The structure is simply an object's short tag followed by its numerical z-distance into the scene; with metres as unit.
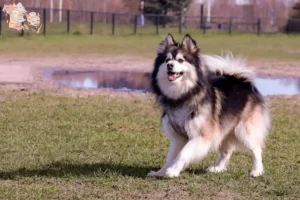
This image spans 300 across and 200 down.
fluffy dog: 9.72
